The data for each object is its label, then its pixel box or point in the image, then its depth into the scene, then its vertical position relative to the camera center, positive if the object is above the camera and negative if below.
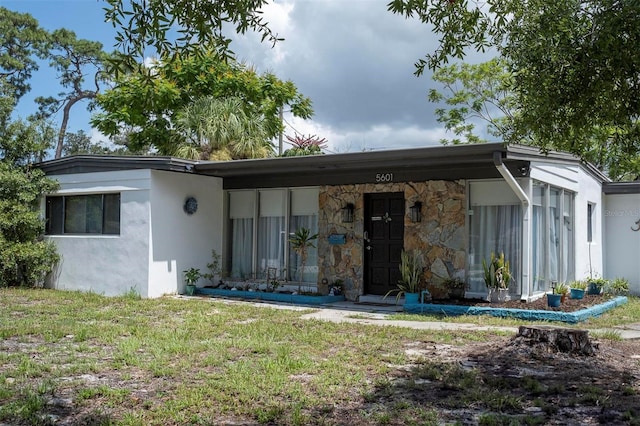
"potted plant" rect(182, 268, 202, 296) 12.27 -0.65
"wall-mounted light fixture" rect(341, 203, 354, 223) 11.70 +0.69
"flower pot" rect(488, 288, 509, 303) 9.95 -0.73
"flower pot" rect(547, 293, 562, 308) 9.63 -0.76
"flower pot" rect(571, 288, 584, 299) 10.89 -0.75
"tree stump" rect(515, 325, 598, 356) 6.45 -0.95
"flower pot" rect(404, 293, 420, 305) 10.31 -0.82
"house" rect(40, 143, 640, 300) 10.44 +0.60
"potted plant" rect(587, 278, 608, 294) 12.03 -0.67
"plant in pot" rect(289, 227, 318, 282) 11.83 +0.11
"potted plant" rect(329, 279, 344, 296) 11.68 -0.75
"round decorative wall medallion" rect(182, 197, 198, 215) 12.34 +0.85
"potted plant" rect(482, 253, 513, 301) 9.94 -0.44
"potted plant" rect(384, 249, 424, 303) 10.41 -0.45
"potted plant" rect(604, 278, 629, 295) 12.71 -0.75
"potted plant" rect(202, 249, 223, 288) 12.84 -0.44
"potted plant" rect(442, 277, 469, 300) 10.55 -0.64
